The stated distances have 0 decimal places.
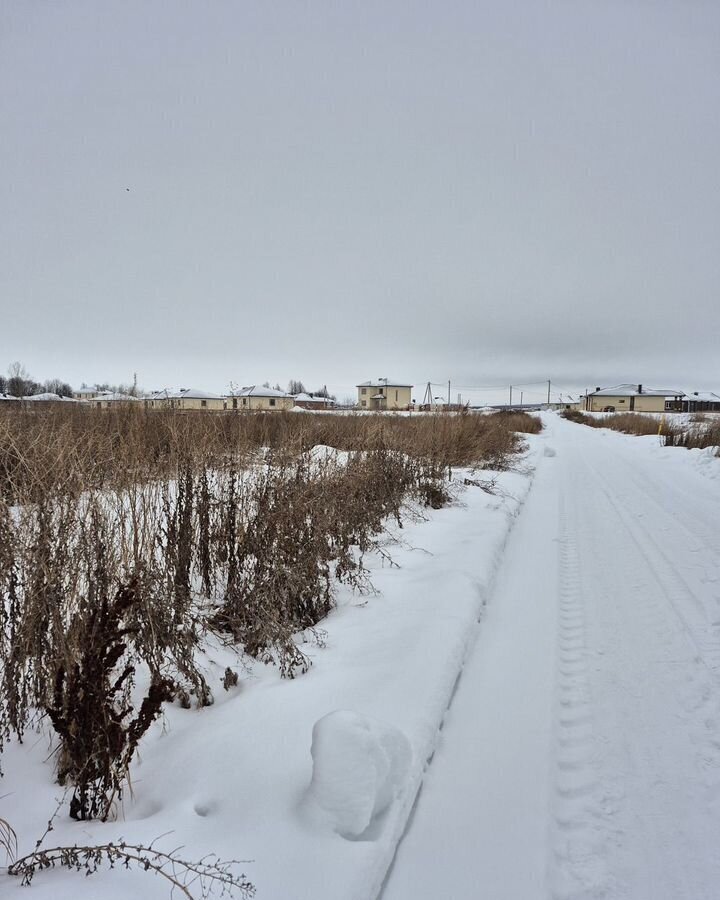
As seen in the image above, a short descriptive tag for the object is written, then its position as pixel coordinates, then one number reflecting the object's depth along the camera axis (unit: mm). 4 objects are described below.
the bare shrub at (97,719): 1999
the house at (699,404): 88062
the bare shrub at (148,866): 1665
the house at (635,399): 90938
